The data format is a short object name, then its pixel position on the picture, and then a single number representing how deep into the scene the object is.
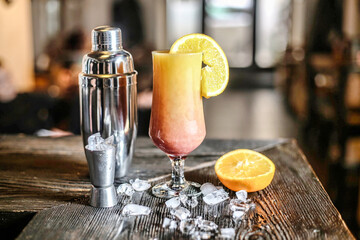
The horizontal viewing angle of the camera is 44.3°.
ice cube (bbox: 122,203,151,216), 0.99
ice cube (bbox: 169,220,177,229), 0.93
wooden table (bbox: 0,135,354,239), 0.91
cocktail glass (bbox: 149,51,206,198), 1.12
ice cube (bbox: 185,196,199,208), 1.05
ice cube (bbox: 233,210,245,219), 0.97
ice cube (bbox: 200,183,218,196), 1.12
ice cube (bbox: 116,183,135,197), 1.12
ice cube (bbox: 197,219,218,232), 0.91
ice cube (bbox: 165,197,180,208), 1.04
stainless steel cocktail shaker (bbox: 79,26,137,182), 1.17
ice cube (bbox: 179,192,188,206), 1.06
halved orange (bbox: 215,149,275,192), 1.11
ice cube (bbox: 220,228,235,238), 0.89
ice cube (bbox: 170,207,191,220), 0.96
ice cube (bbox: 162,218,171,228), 0.93
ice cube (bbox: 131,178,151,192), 1.15
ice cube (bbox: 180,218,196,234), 0.91
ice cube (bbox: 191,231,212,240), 0.88
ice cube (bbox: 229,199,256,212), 1.01
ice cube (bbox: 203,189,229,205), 1.06
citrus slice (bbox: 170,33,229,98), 1.15
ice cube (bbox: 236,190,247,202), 1.07
